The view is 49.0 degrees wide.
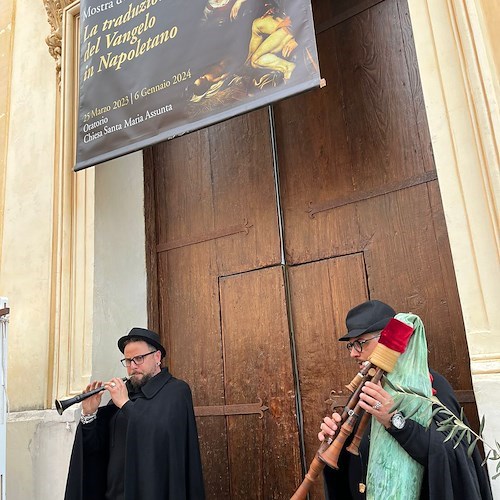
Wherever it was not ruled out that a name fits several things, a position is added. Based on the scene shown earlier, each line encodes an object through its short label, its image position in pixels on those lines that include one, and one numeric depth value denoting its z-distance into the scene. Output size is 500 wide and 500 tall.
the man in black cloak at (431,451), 1.94
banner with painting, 3.08
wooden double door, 3.39
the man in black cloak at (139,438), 3.04
